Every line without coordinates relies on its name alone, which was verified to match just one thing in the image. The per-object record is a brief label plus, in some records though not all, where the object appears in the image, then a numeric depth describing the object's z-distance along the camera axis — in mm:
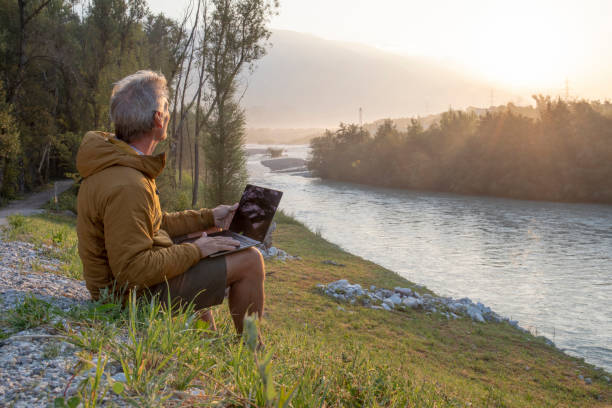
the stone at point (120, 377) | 2007
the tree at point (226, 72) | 16969
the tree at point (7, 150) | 15812
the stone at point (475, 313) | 9166
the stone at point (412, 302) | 9412
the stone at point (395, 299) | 9516
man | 2486
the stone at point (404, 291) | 10234
